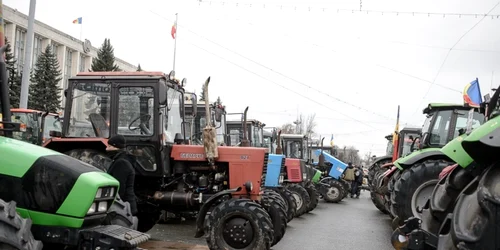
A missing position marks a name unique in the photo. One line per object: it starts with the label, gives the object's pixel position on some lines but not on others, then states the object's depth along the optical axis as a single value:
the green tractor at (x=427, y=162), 7.39
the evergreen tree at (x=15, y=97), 27.46
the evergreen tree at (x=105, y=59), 37.56
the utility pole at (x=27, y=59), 13.69
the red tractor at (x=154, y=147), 7.39
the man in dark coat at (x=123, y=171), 6.14
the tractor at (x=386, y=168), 10.95
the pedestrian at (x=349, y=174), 21.86
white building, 40.59
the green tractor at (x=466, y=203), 3.02
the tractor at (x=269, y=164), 7.55
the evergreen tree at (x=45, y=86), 34.28
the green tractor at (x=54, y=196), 3.61
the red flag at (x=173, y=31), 20.62
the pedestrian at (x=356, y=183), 23.05
